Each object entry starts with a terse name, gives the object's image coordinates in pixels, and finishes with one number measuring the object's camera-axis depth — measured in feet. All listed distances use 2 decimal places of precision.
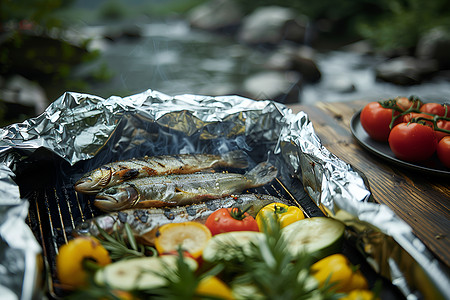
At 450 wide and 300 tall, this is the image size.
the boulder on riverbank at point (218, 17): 12.97
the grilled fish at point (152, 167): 2.72
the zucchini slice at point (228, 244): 2.19
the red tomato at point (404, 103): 3.04
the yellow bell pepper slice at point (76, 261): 2.13
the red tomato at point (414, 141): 2.68
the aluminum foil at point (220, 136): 2.12
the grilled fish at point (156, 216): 2.39
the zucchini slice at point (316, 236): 2.30
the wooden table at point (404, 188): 2.39
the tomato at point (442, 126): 2.77
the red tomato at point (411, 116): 2.85
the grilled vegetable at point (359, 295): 2.06
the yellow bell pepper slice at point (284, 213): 2.51
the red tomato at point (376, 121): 2.90
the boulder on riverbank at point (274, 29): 11.36
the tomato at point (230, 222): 2.39
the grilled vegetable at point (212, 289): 2.02
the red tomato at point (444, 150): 2.64
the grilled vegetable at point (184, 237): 2.28
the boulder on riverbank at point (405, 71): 7.33
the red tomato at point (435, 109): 2.93
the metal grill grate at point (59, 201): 2.47
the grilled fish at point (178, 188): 2.62
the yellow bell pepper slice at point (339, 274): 2.14
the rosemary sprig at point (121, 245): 2.28
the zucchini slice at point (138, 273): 2.04
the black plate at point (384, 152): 2.67
